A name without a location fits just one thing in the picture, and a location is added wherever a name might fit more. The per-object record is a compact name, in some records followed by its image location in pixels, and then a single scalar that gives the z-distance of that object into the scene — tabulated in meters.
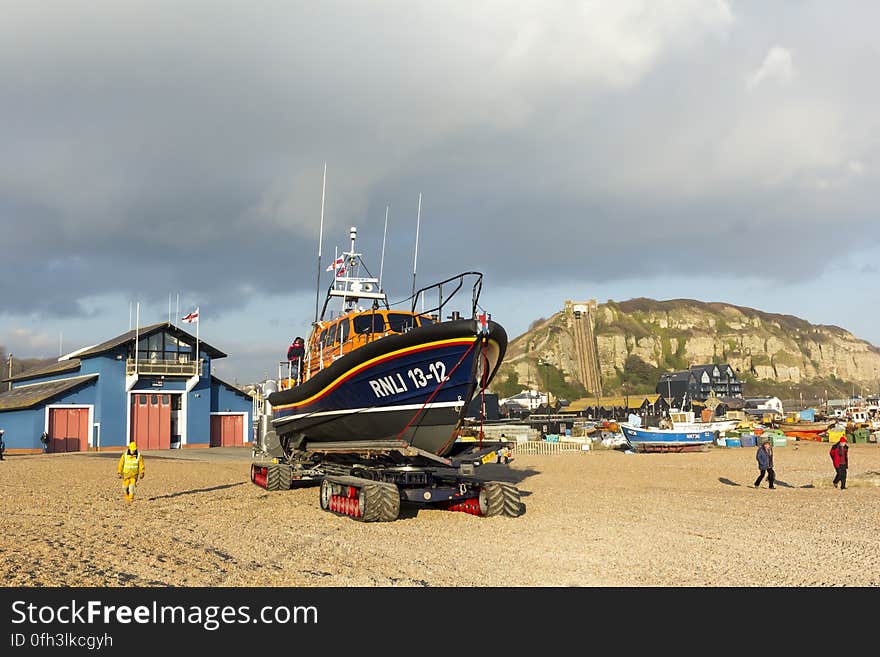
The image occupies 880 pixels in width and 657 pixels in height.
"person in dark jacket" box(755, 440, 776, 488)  18.17
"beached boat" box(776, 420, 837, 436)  56.71
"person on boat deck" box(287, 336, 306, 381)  16.81
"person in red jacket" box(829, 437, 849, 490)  17.70
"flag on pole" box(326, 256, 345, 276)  17.58
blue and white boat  41.16
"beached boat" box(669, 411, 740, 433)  54.73
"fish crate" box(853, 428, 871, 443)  47.24
